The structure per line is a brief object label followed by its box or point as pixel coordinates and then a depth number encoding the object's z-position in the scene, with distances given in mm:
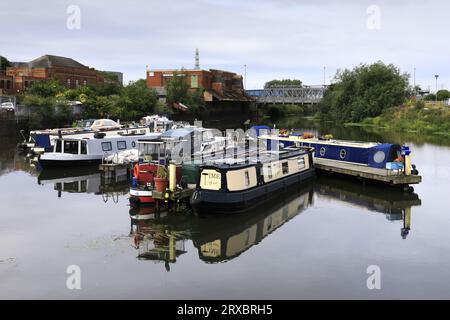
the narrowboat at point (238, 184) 18672
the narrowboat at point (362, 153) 23938
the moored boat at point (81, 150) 30219
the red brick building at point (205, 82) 85000
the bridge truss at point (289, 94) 98812
